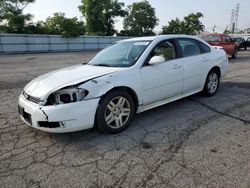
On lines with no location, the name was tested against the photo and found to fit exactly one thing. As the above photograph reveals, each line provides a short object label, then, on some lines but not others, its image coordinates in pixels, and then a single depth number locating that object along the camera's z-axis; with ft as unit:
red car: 46.93
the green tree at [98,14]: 124.36
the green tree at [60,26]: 98.56
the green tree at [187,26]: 149.28
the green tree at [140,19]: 142.41
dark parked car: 72.28
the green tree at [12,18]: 93.65
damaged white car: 10.53
